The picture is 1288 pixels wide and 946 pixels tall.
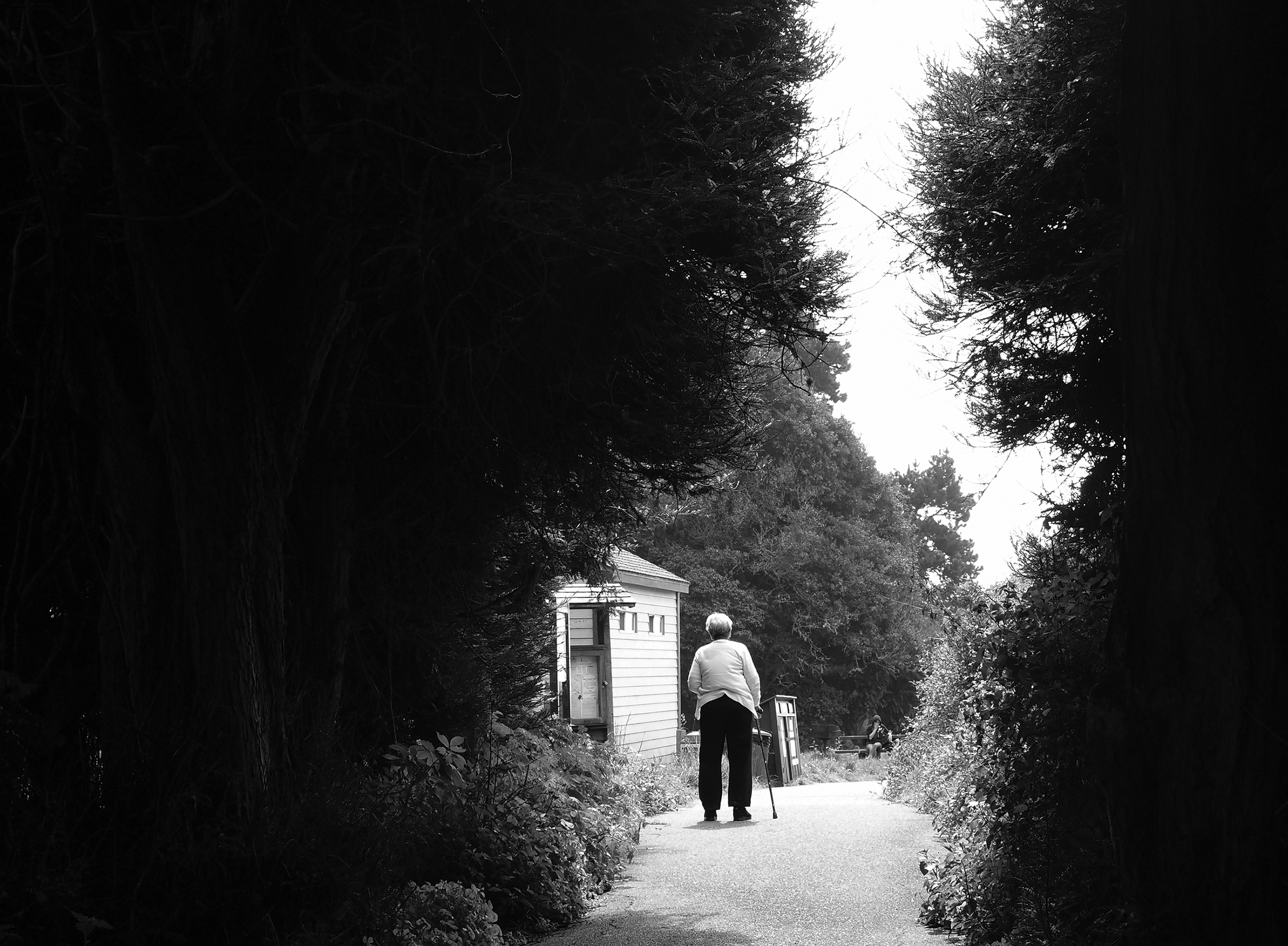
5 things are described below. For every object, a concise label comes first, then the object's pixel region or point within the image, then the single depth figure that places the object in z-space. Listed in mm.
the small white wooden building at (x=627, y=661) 22422
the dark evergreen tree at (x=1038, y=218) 8250
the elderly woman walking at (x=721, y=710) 12305
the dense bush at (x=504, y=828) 6984
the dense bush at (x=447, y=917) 5617
